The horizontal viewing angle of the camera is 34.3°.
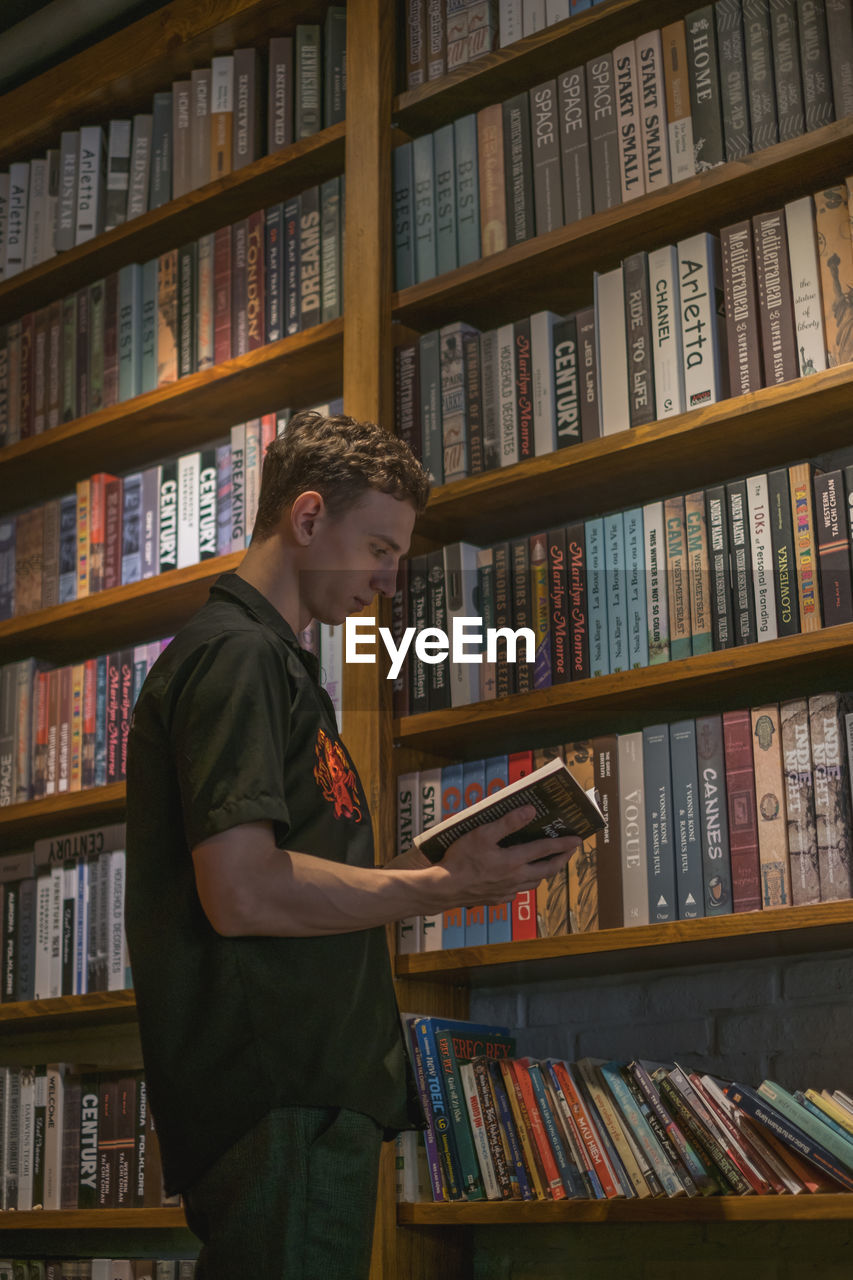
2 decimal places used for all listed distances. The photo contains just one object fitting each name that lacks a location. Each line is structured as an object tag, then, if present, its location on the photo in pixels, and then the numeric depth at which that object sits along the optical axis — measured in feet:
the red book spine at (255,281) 7.97
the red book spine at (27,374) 8.96
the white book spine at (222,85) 8.46
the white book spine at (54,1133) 7.35
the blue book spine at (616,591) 6.33
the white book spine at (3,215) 9.34
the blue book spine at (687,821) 5.81
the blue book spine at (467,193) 7.30
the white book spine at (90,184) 8.91
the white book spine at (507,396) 6.89
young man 4.11
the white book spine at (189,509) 7.93
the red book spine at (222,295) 8.10
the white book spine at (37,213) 9.16
